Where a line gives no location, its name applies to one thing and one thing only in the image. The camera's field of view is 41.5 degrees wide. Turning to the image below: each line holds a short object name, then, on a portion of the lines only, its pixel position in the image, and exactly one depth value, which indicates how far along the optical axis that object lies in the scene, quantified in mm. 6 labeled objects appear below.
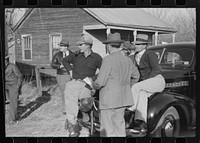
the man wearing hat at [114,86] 4152
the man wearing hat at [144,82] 4688
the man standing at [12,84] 5012
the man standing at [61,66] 5027
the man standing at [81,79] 4688
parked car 4707
